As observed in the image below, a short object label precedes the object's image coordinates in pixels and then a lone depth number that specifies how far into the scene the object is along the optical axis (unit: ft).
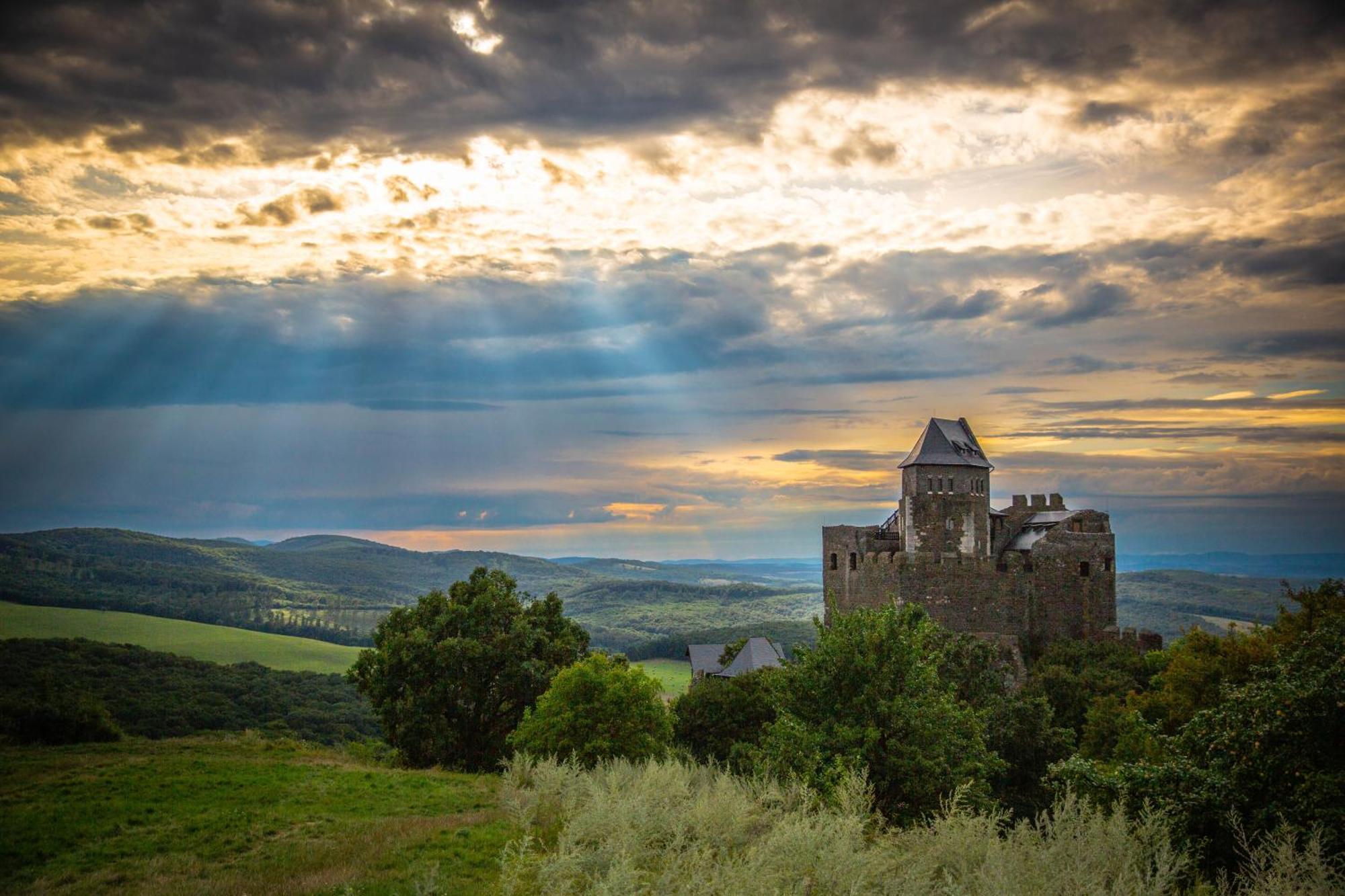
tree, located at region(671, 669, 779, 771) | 143.95
